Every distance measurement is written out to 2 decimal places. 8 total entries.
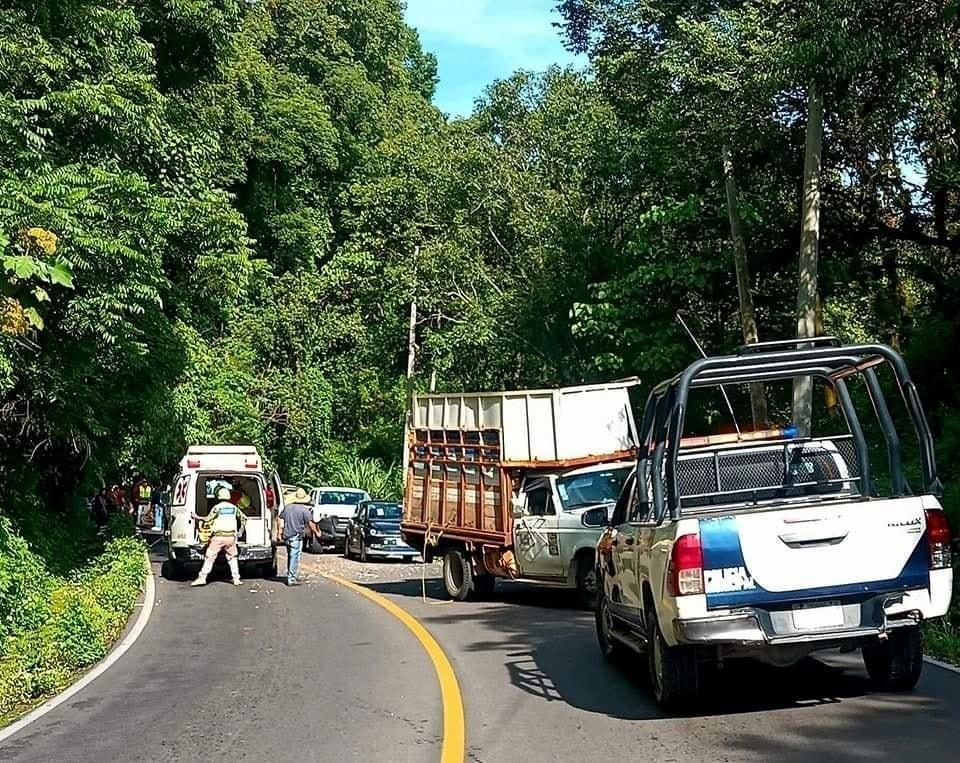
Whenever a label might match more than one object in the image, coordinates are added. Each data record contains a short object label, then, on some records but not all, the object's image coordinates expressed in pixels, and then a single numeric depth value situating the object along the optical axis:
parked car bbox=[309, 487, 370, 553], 33.12
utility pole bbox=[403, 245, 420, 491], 44.06
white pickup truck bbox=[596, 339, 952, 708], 7.93
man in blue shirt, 21.86
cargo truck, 16.11
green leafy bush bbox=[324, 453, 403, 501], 45.28
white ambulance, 23.03
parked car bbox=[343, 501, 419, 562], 28.78
